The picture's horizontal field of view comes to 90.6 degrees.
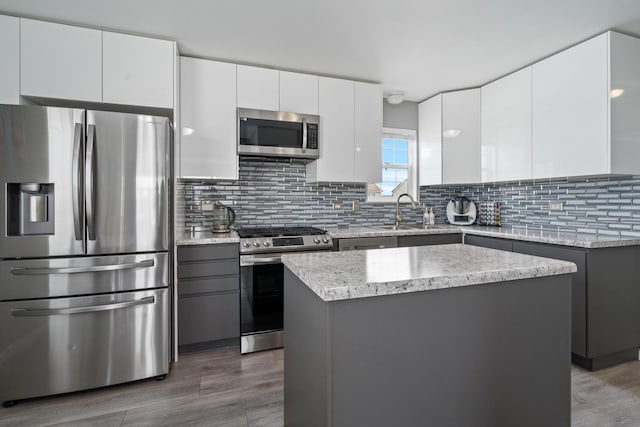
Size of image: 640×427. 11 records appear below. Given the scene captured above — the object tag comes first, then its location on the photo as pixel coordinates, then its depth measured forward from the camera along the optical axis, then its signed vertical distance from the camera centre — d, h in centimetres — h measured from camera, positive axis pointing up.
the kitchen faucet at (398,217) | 356 -7
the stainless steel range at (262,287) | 258 -62
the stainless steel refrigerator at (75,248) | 189 -22
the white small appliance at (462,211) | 383 +0
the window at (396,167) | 389 +55
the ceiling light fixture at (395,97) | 364 +132
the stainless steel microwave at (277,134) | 284 +72
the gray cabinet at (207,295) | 250 -67
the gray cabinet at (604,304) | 222 -68
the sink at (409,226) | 339 -18
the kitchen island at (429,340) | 100 -46
